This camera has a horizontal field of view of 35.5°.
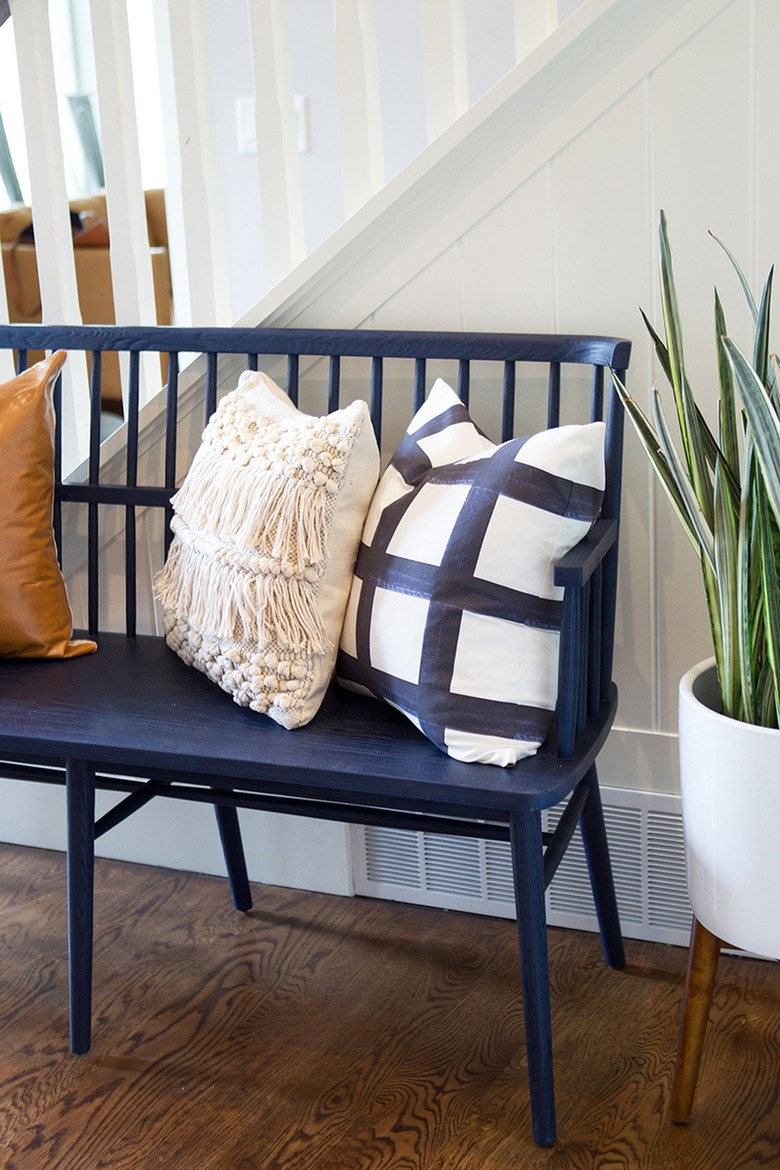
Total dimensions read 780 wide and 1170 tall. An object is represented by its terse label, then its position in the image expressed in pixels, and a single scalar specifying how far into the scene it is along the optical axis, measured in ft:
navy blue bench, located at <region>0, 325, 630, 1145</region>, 4.47
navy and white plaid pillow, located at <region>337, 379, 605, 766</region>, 4.51
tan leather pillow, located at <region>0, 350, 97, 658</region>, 5.54
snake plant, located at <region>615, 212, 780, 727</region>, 4.09
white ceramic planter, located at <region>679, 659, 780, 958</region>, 4.10
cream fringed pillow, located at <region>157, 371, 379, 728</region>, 4.90
